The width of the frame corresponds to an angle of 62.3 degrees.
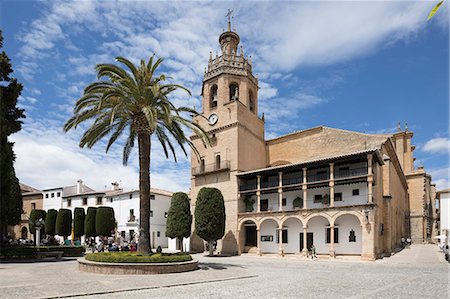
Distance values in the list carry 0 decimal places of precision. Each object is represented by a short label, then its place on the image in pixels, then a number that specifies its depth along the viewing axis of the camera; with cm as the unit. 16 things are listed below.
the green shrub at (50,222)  4359
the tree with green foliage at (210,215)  3300
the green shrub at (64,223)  4156
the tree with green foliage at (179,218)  3544
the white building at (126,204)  4653
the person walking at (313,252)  2961
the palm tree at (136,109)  1798
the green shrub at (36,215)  4267
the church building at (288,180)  3011
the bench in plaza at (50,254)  2341
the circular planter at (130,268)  1532
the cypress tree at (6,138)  2134
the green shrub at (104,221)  4019
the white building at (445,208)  4272
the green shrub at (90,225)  4144
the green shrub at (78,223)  4278
